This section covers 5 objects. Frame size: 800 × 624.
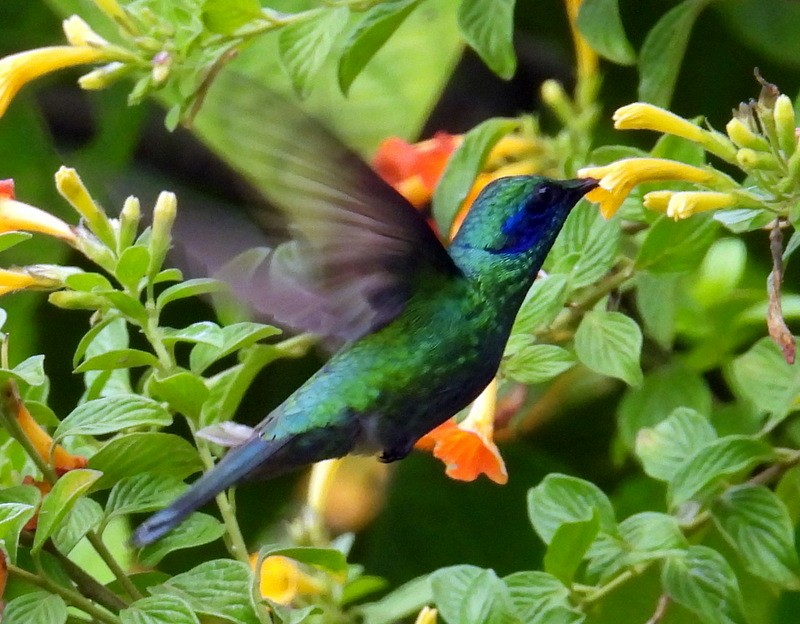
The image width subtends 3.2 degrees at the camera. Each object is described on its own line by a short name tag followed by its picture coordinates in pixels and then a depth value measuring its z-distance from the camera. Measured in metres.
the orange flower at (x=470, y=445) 2.57
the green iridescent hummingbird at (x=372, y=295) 2.51
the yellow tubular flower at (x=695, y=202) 2.53
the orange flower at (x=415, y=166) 2.66
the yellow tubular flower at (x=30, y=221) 2.56
